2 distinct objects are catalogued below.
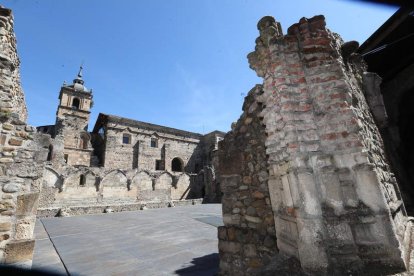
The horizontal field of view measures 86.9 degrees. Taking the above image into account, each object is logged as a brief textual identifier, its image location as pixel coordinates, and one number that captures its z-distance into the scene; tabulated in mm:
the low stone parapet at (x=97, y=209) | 12996
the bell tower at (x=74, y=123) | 23734
